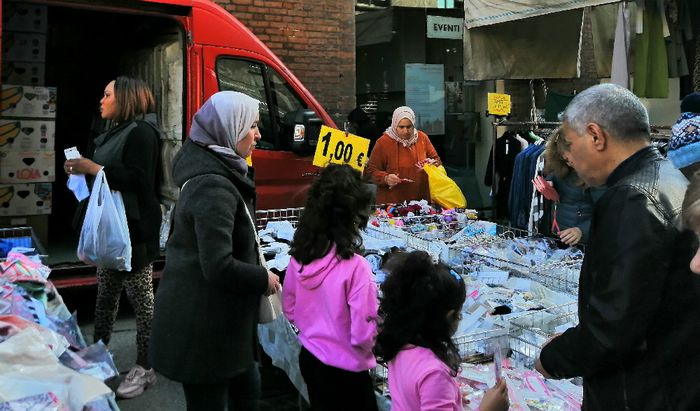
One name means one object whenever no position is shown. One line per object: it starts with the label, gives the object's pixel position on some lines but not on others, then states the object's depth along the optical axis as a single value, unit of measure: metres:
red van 5.69
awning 5.51
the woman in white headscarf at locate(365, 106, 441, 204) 6.43
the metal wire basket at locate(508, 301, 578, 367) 2.90
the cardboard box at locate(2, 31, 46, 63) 6.39
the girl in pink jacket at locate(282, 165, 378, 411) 2.72
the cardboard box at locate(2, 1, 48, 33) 6.28
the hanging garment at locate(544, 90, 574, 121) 9.13
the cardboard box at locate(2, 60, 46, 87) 6.46
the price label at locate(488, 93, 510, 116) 7.38
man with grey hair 1.66
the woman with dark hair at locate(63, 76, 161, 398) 4.06
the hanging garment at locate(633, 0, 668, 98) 6.42
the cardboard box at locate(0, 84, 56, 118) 6.02
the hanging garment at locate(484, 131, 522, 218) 7.79
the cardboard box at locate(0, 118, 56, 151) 5.98
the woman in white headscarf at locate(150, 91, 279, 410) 2.48
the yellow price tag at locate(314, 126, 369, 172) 5.43
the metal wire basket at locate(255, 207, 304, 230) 5.46
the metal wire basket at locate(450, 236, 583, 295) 3.69
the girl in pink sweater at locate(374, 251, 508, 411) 2.11
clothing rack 7.25
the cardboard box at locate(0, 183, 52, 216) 6.14
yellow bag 6.05
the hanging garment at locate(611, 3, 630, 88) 5.55
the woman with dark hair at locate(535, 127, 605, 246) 3.70
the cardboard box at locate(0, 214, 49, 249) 6.22
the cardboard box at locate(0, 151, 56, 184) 6.05
